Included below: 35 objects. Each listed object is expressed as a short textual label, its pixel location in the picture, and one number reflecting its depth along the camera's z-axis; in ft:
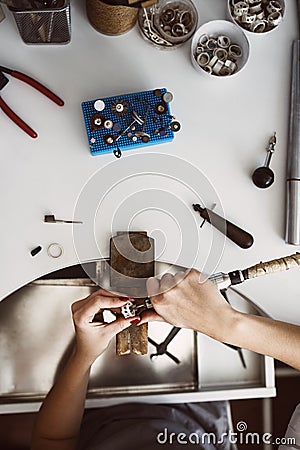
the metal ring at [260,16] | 3.57
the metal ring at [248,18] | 3.57
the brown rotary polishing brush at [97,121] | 3.40
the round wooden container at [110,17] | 3.26
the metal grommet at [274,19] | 3.57
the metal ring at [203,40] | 3.54
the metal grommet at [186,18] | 3.53
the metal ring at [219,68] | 3.56
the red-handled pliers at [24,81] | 3.39
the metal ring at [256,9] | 3.55
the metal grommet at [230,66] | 3.56
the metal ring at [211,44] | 3.54
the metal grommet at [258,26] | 3.59
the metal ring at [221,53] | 3.54
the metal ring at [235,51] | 3.57
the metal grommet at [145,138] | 3.42
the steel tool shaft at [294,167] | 3.48
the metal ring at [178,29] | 3.52
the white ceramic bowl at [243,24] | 3.54
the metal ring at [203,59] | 3.53
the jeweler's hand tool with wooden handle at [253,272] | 3.12
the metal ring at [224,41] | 3.54
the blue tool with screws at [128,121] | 3.41
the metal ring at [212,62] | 3.56
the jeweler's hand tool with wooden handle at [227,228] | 3.44
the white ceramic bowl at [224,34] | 3.50
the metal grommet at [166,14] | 3.55
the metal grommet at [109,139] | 3.38
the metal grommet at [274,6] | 3.55
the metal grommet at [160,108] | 3.45
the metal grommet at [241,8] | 3.55
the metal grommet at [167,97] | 3.44
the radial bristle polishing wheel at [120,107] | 3.42
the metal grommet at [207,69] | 3.54
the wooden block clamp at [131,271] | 3.22
